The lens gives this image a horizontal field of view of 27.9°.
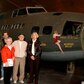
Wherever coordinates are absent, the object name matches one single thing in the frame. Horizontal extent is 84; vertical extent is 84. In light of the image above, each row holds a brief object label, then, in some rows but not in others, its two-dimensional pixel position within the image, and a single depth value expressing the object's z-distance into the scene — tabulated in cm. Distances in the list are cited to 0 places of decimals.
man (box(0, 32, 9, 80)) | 611
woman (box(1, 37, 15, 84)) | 519
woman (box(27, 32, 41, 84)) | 569
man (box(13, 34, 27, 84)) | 582
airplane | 639
